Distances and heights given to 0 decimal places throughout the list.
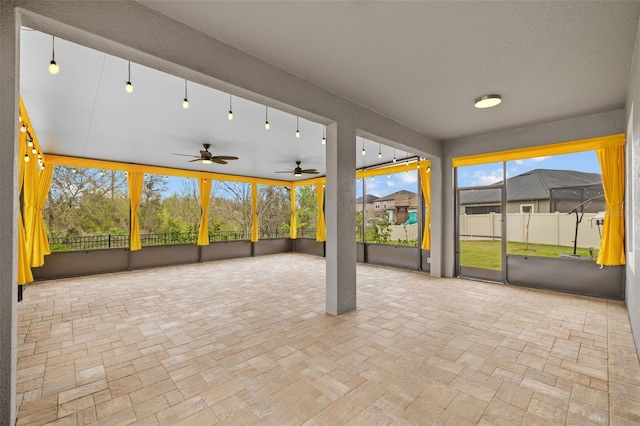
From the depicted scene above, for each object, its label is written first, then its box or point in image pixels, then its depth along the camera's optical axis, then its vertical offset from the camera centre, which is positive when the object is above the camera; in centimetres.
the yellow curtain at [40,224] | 537 -15
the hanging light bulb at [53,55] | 226 +151
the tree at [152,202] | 806 +42
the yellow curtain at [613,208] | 401 +10
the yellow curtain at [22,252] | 379 -57
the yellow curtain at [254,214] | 953 +4
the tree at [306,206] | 1060 +38
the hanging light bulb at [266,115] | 397 +155
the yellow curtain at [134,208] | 705 +21
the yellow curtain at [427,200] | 634 +35
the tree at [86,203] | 681 +36
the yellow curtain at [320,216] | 935 -2
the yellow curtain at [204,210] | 836 +18
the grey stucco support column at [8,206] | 158 +6
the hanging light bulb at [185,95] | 306 +153
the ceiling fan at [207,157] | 553 +122
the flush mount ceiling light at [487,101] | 362 +154
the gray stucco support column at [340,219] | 367 -5
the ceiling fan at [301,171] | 715 +117
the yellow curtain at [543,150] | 414 +111
